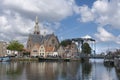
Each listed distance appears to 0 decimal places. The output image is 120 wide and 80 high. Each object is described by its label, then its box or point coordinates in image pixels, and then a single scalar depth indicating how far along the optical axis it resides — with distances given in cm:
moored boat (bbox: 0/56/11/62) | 6548
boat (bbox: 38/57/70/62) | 7367
